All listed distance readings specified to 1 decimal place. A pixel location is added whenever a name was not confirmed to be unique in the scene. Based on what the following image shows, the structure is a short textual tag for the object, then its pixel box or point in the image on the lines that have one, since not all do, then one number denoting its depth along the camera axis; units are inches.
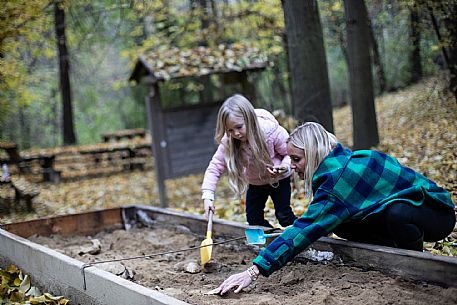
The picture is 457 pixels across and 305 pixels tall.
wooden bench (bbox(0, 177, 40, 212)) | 360.8
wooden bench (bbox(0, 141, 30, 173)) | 408.7
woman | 122.3
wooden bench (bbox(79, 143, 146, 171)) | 549.1
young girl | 163.2
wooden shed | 342.6
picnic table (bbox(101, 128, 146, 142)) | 621.9
